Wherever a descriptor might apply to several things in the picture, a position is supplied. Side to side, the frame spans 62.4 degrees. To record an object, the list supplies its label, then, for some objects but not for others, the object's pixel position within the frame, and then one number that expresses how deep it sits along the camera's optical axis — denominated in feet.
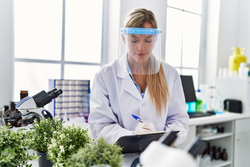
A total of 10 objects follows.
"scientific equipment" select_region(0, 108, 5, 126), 2.98
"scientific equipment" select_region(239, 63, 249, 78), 8.68
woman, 3.84
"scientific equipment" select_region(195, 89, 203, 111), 8.72
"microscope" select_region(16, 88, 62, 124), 3.34
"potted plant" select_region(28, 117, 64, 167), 2.68
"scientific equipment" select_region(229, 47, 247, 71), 9.31
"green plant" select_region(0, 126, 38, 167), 2.20
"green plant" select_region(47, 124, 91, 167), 2.29
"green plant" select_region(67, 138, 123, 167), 1.89
